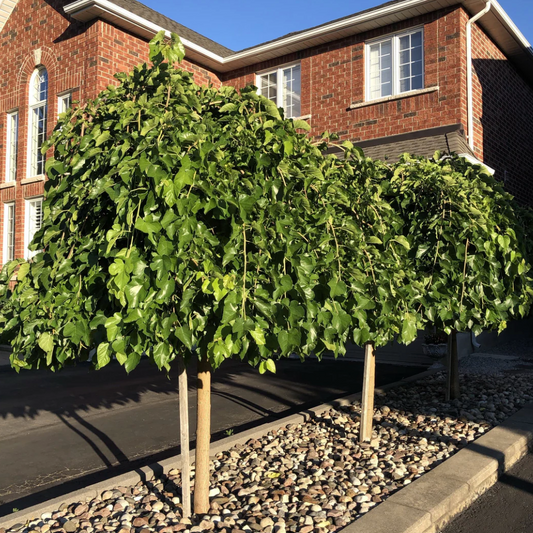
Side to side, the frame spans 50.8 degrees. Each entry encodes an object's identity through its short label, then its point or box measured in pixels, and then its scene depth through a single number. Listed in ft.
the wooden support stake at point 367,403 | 18.80
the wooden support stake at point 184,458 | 12.49
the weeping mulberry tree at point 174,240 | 9.46
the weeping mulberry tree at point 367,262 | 12.19
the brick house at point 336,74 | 41.04
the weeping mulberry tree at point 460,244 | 18.13
